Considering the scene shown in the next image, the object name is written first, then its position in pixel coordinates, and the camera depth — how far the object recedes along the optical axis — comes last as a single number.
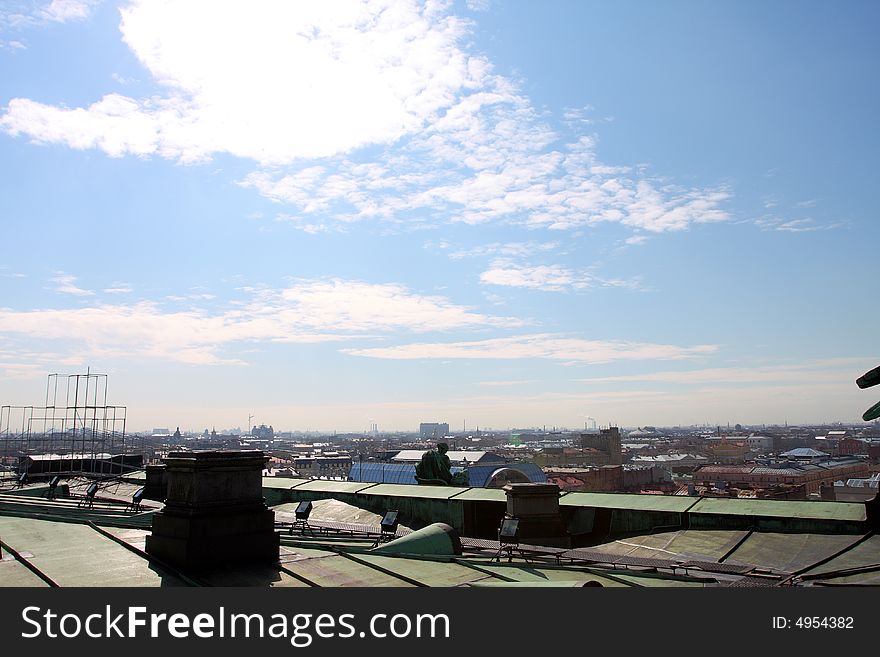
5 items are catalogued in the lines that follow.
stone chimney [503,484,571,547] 18.59
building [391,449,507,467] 163.62
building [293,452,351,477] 179.88
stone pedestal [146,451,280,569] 11.52
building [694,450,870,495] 115.76
